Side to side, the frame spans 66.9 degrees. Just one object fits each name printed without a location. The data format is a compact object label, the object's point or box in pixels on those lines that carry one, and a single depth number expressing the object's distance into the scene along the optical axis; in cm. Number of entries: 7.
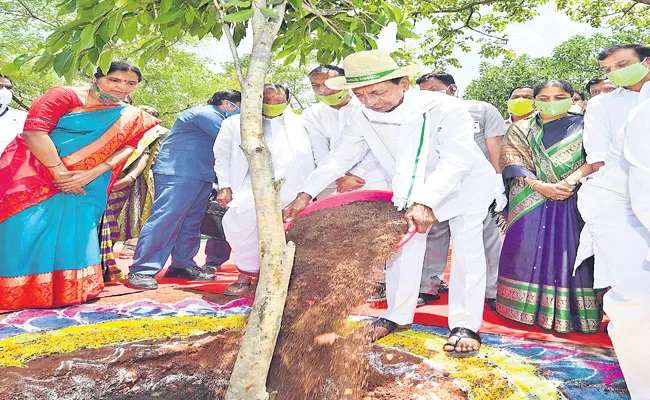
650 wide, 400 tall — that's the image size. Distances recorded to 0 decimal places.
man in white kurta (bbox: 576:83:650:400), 175
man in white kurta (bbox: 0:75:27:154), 379
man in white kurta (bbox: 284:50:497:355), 231
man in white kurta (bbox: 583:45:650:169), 268
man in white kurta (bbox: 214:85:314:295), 364
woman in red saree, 309
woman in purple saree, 288
